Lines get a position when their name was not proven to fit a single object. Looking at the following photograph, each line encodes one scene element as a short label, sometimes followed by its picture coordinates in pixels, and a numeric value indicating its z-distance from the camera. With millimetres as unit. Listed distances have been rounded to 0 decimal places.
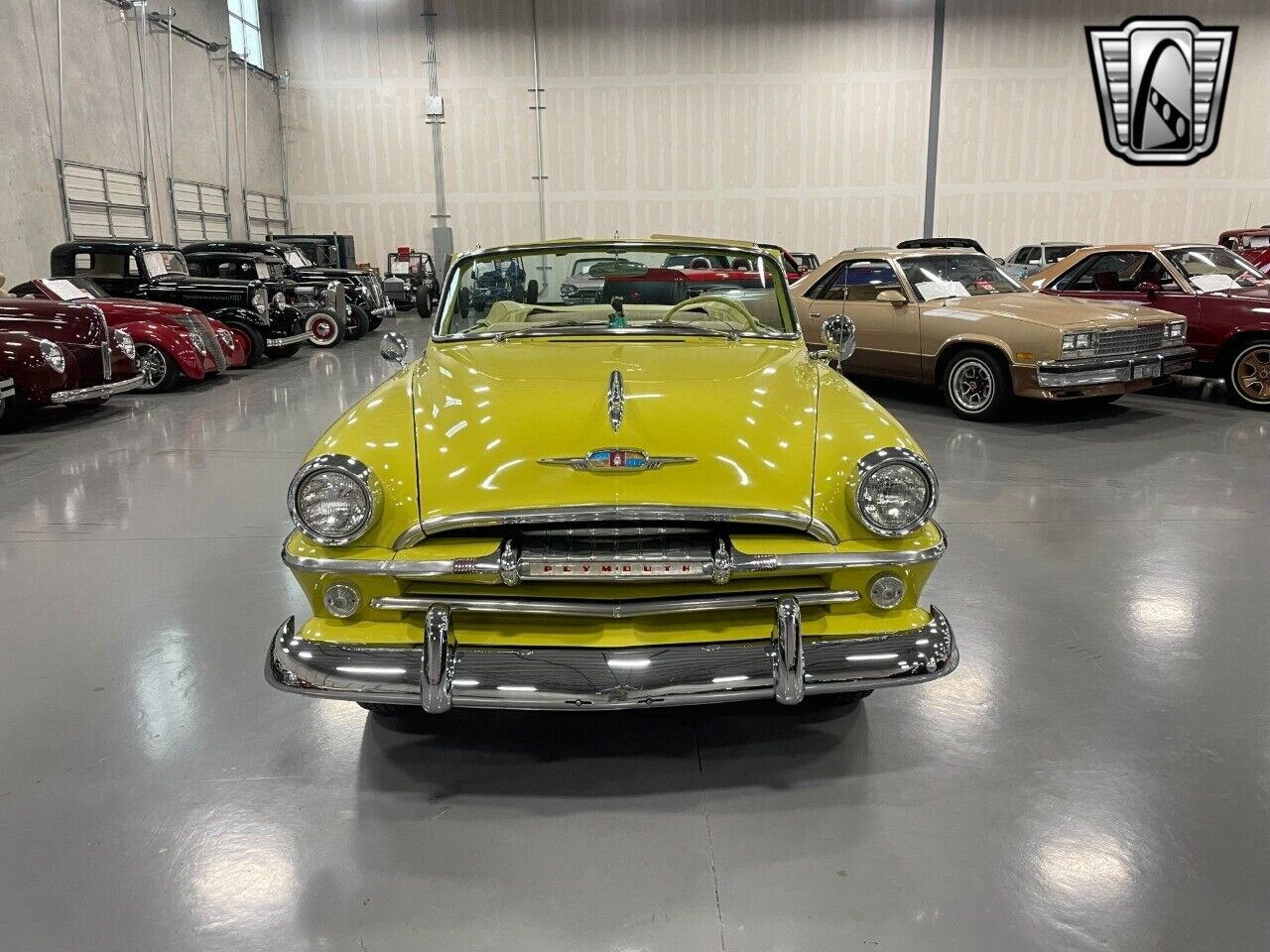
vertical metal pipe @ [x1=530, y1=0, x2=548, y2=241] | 18688
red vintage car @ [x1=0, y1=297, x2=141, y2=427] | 6664
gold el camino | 6469
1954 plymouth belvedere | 2016
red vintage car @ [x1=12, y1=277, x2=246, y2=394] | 8445
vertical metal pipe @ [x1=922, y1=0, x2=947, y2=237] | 18047
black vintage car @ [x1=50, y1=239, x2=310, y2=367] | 10094
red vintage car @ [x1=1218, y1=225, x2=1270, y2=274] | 12787
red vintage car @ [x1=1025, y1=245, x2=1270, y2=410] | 7266
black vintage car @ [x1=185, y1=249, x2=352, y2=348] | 11023
